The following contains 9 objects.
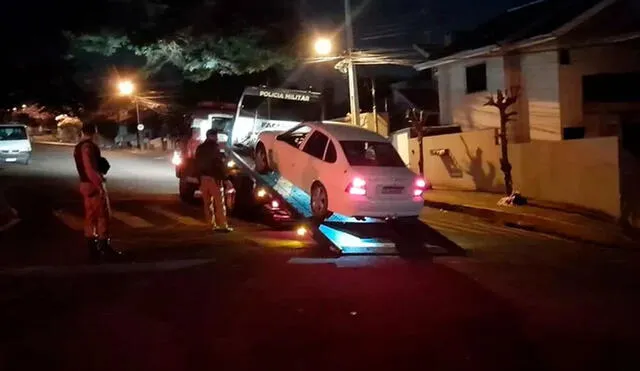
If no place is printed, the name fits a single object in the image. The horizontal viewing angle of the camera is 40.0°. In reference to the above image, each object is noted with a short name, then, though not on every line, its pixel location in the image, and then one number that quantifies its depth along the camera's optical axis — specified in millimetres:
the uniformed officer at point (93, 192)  12070
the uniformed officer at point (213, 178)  15094
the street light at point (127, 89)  42578
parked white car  34125
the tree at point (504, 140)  22688
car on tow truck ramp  15172
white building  25297
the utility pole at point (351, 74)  27422
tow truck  14852
